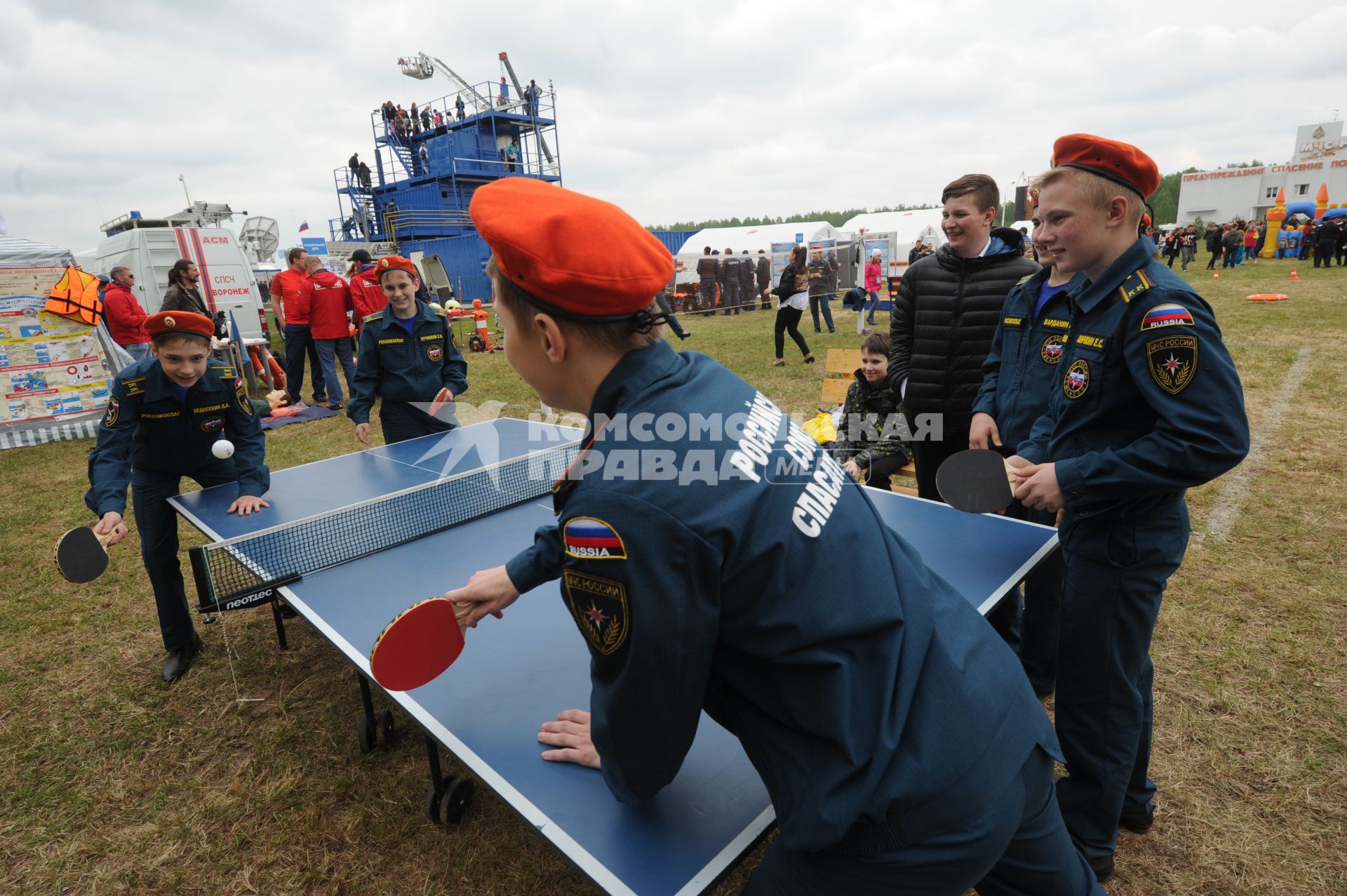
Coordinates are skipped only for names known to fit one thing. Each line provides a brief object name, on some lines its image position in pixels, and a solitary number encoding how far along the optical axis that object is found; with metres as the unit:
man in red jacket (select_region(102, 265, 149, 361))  9.37
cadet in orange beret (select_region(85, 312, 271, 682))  3.47
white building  44.12
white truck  11.76
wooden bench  6.79
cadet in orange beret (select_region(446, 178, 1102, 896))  1.06
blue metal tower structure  27.42
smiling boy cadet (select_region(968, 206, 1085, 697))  2.68
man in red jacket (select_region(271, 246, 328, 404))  10.26
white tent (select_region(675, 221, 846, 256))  27.34
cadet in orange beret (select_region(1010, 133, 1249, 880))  1.83
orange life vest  9.25
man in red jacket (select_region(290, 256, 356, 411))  10.18
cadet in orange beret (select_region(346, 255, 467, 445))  5.03
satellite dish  22.94
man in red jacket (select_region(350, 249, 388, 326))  10.85
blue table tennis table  1.43
